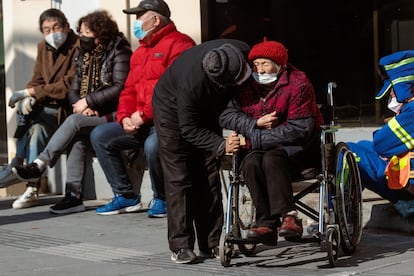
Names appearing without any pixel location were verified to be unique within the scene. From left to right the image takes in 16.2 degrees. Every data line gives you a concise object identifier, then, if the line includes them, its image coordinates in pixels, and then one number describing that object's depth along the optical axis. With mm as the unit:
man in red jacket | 12579
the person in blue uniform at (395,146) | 10628
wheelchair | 9459
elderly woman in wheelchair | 9352
